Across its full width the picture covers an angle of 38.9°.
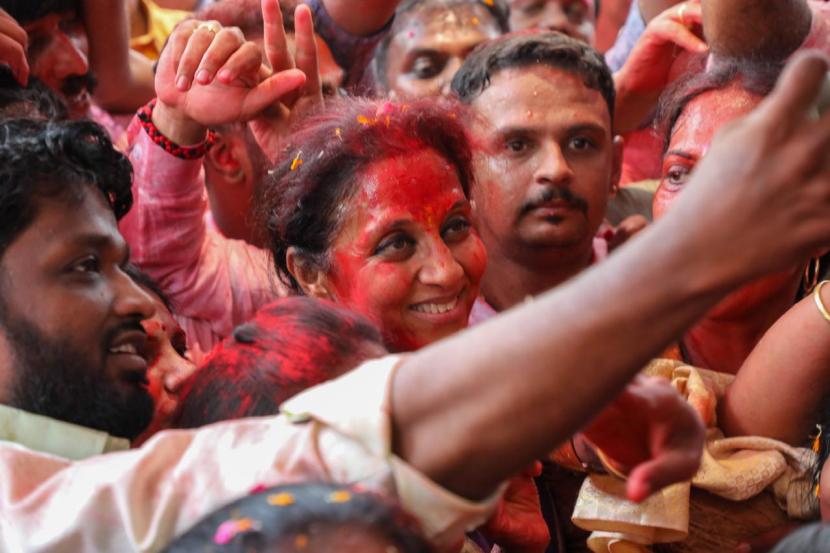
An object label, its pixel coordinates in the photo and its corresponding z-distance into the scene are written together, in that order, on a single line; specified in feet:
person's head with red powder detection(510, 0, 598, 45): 11.65
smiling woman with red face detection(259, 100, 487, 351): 6.47
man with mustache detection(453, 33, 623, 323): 8.23
